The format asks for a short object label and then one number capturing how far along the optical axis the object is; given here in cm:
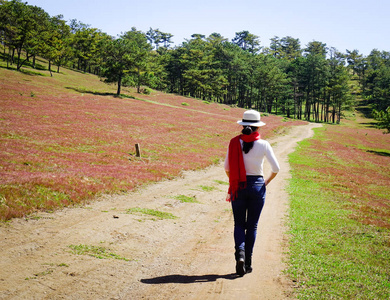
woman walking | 636
